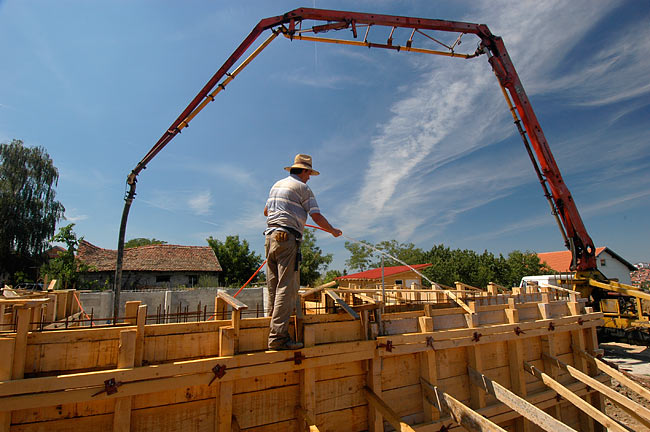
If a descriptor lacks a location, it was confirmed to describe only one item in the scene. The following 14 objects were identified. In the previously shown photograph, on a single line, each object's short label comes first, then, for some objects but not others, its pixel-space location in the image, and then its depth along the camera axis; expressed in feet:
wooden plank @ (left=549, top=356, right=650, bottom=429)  13.48
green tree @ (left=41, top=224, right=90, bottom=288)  66.33
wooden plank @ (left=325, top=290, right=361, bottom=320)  11.79
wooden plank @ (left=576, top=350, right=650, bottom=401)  15.02
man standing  10.37
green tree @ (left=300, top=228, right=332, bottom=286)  136.81
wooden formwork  8.09
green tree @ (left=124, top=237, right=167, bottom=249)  227.53
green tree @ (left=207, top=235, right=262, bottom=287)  120.37
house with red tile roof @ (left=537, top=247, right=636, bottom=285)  125.39
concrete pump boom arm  31.42
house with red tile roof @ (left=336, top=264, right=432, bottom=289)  100.89
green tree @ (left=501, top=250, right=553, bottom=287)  109.50
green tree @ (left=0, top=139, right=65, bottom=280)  94.63
